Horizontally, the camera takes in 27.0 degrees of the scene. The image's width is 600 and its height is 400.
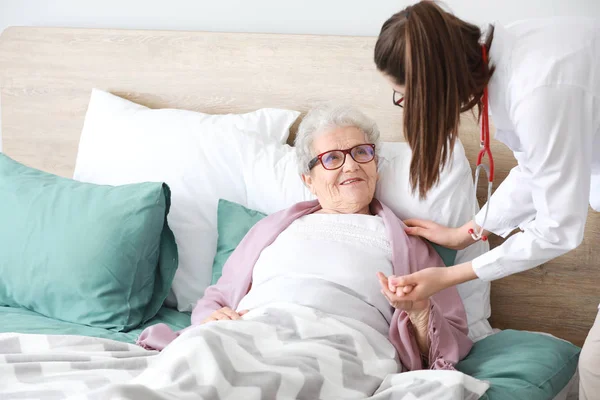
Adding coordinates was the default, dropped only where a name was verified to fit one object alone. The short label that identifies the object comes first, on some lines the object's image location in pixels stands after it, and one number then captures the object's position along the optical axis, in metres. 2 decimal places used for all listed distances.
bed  2.16
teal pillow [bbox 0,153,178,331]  2.25
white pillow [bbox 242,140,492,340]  2.21
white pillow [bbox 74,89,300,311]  2.36
